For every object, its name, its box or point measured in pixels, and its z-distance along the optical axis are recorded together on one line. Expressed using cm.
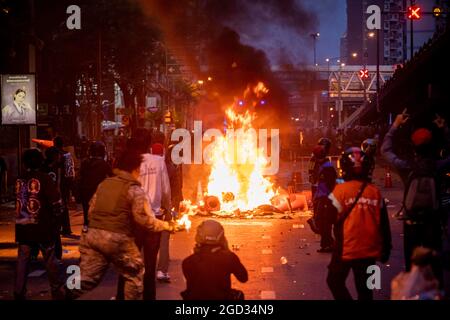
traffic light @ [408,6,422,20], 2302
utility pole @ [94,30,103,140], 2492
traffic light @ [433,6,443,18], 2312
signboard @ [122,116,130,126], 3388
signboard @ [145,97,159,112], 4281
